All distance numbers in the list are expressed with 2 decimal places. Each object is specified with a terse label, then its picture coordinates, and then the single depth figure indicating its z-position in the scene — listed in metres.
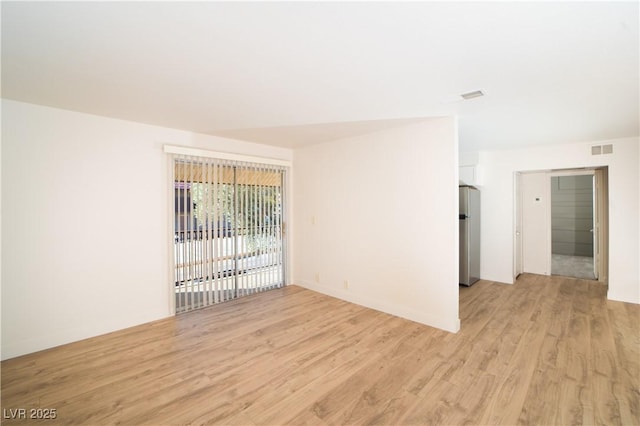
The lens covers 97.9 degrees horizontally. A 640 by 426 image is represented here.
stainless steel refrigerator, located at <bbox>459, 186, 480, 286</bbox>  5.16
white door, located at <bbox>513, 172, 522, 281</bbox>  5.68
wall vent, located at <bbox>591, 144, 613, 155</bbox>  4.47
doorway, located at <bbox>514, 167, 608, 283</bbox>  5.45
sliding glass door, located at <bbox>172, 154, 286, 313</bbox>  4.00
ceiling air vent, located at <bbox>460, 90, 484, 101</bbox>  2.62
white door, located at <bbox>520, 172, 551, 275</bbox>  6.03
